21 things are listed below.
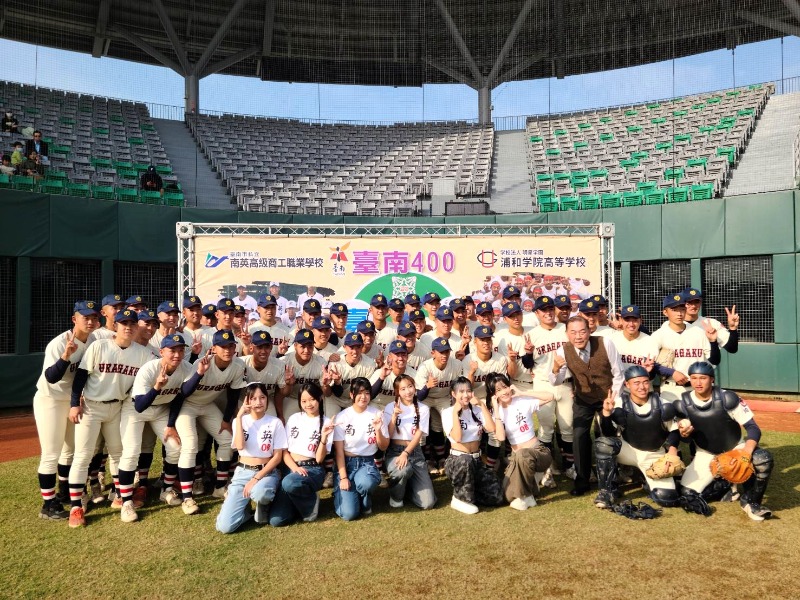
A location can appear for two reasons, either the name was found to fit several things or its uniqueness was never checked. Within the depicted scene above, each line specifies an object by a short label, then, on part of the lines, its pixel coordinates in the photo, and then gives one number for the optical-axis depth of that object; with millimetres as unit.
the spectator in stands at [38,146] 15930
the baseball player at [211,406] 6012
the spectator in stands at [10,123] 18000
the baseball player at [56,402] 5816
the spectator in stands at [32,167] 13812
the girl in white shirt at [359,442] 5828
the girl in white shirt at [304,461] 5562
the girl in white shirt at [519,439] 5988
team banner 11281
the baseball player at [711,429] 5582
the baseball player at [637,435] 5902
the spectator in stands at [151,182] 16444
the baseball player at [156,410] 5758
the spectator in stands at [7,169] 13781
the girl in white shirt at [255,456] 5488
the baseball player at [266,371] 6414
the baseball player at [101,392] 5746
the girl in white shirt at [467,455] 5938
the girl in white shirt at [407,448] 6008
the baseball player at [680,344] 6996
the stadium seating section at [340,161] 19484
